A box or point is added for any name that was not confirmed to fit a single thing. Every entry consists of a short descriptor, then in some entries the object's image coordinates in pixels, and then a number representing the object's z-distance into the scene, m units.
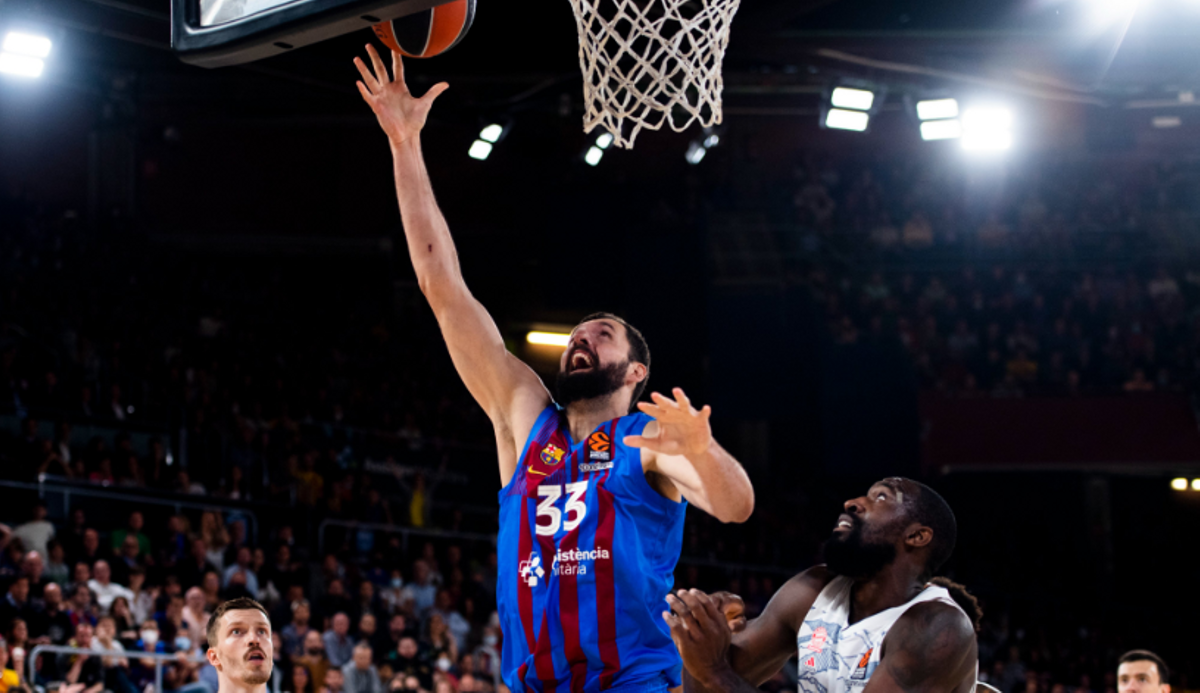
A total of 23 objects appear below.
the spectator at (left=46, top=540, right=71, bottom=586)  9.72
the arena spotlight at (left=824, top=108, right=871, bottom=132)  12.88
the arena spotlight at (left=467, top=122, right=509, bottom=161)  14.16
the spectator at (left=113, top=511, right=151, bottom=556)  10.62
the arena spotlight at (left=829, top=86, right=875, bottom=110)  12.92
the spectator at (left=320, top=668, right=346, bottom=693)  10.03
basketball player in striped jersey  3.36
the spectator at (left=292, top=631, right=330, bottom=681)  10.02
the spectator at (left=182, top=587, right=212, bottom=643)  9.70
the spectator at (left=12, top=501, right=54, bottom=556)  9.92
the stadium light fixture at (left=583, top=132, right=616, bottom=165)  13.22
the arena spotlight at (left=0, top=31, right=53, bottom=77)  11.23
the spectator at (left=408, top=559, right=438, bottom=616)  12.68
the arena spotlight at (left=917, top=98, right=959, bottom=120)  12.95
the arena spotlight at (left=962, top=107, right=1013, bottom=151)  13.09
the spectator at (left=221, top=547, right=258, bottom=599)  10.64
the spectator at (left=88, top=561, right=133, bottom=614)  9.51
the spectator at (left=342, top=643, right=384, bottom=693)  10.29
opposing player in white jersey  3.39
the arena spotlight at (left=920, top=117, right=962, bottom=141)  12.97
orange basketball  3.86
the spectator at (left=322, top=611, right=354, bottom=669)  10.63
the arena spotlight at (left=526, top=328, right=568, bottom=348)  18.80
